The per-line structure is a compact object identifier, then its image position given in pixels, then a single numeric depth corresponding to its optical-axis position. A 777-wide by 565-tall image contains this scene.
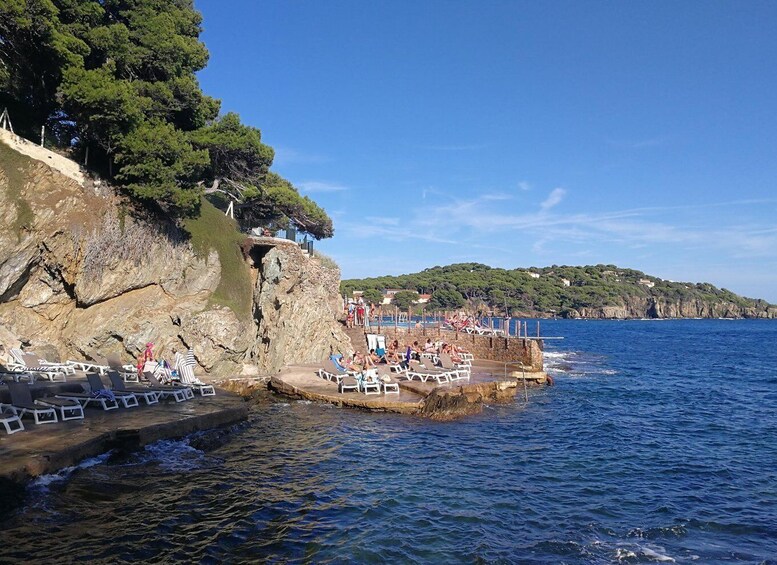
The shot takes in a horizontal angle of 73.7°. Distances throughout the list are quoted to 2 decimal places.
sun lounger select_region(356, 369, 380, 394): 20.61
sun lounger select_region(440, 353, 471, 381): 24.27
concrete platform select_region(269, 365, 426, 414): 19.12
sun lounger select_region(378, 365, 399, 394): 21.02
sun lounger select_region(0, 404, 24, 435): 11.26
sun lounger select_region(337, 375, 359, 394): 20.42
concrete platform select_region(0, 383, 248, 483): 9.78
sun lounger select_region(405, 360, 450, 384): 23.06
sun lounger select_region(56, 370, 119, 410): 14.27
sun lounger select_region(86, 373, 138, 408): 14.88
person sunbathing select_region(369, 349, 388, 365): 25.73
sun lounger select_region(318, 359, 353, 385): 22.55
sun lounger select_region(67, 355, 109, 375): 19.03
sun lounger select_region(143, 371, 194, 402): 16.93
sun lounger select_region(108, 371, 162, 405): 15.92
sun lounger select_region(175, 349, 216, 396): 18.76
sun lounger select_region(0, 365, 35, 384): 15.77
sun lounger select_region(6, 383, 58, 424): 12.21
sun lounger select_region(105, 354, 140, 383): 19.13
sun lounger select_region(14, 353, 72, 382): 17.17
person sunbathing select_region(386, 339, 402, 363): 25.63
